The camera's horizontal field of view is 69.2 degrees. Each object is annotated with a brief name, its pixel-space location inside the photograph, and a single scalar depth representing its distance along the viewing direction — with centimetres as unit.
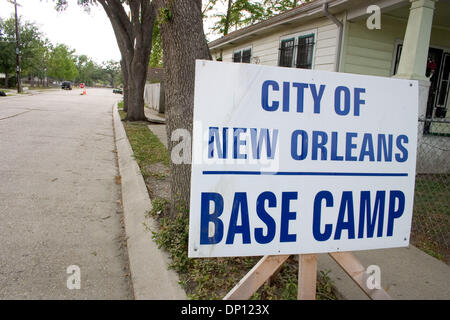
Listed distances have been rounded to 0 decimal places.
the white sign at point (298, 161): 180
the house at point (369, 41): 559
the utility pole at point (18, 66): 3079
